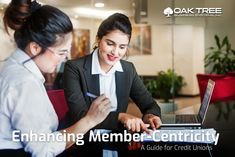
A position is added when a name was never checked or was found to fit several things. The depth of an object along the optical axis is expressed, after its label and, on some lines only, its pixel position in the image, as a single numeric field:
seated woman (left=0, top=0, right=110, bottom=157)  0.94
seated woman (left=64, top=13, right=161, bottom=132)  1.14
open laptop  1.22
